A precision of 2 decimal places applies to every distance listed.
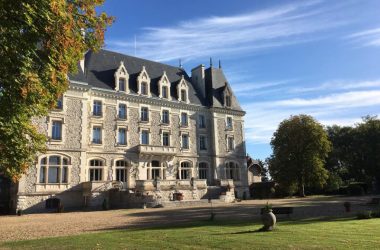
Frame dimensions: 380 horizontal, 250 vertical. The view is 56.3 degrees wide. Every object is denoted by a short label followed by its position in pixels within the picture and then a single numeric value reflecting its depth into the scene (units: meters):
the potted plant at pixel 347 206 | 21.02
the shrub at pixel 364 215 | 17.12
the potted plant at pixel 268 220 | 12.89
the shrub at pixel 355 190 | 48.44
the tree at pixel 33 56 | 8.42
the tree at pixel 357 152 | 51.47
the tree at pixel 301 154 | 44.25
